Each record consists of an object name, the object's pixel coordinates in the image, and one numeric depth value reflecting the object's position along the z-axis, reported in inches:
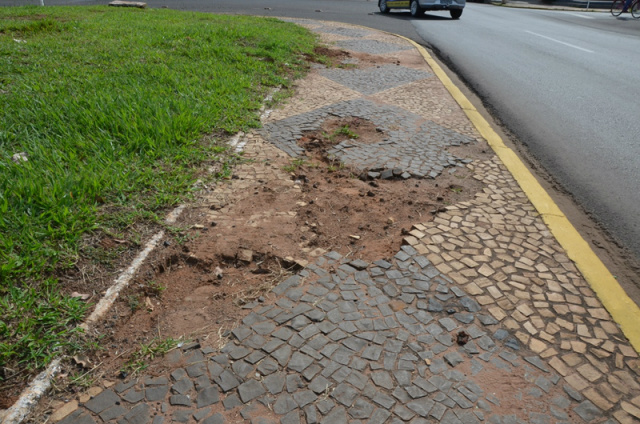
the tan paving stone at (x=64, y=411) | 77.6
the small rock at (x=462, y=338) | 94.3
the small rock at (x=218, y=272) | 114.6
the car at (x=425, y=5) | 684.1
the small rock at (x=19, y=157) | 143.8
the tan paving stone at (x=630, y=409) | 81.6
